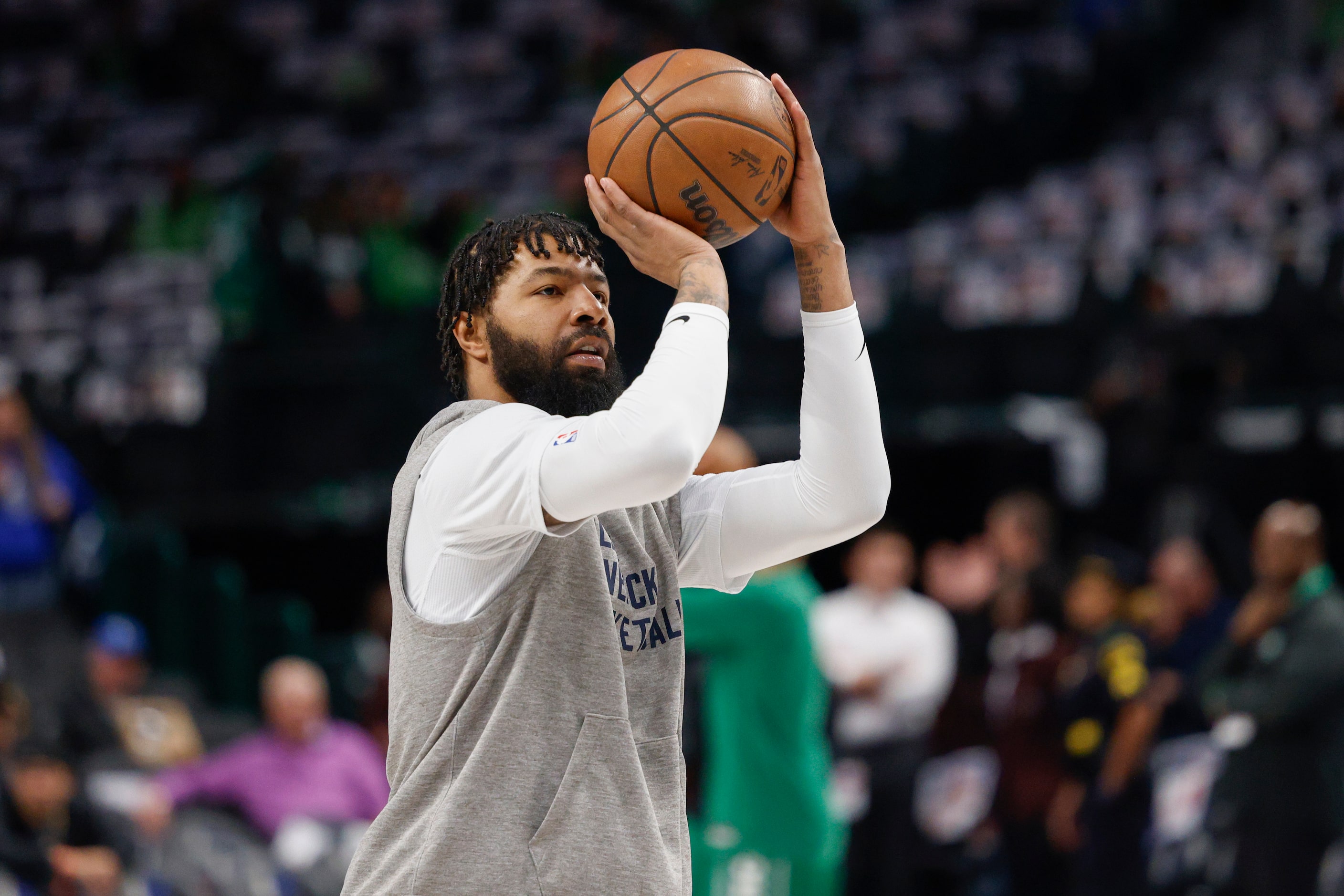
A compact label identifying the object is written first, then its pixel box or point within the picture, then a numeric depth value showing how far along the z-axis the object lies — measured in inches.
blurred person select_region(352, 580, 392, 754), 650.2
